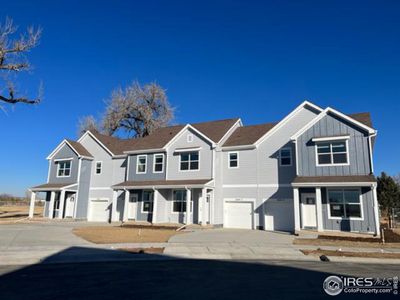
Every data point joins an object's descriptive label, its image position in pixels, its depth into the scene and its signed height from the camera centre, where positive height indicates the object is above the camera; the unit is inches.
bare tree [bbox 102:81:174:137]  1892.2 +608.5
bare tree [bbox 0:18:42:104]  724.0 +334.1
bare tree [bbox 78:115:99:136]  2000.5 +549.9
